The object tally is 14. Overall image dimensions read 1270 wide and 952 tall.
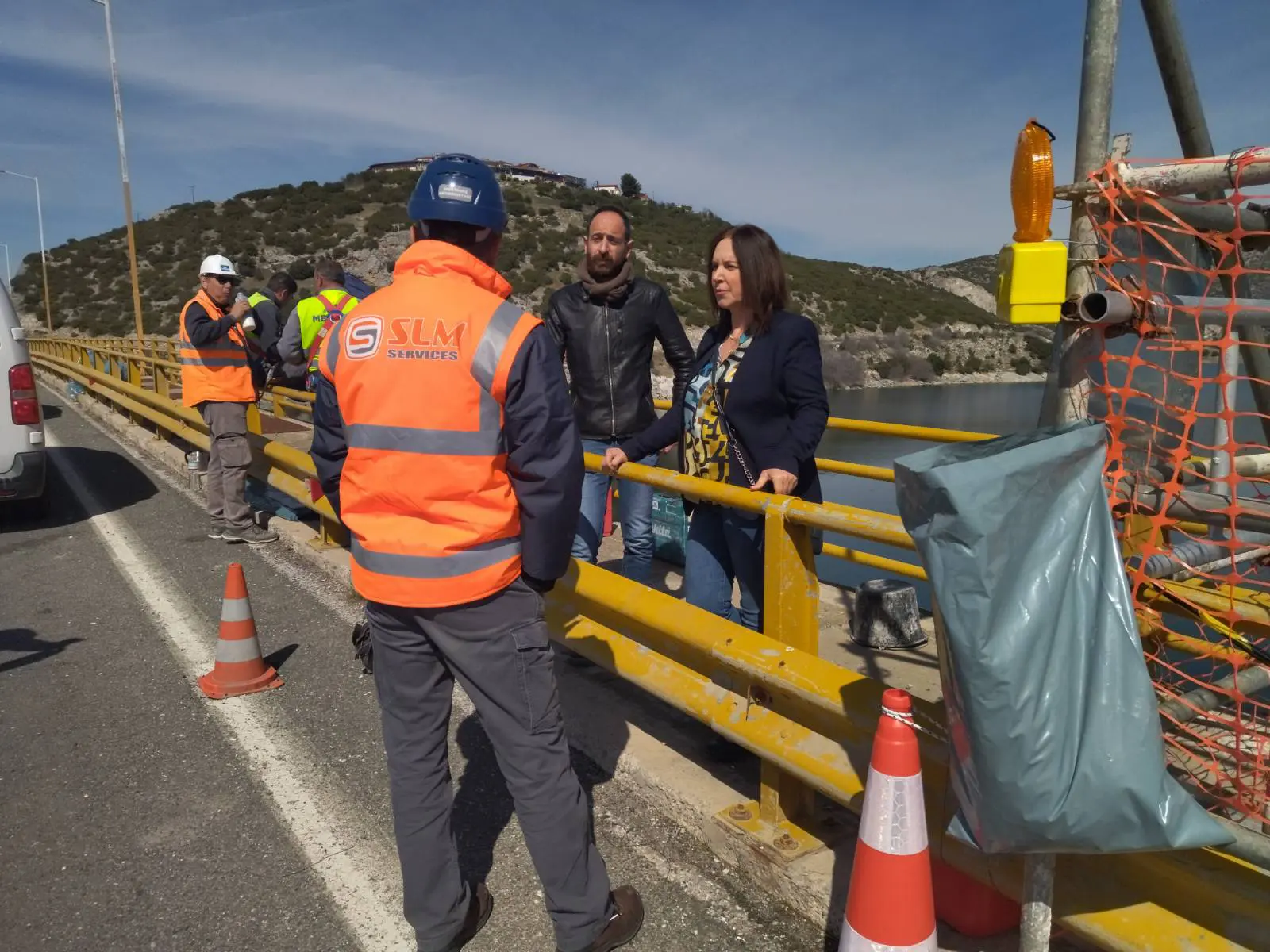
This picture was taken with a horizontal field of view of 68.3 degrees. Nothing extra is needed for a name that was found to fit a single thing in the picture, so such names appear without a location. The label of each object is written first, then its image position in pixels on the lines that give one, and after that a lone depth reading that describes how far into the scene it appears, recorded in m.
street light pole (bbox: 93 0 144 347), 23.12
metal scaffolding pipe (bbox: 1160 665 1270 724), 2.18
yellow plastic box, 1.97
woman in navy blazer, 3.31
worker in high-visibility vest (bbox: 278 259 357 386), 7.34
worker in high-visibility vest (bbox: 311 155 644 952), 2.34
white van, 7.66
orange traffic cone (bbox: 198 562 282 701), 4.50
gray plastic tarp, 1.69
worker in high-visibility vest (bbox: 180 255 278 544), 7.29
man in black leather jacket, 4.51
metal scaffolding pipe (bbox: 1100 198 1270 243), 2.08
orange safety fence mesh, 2.04
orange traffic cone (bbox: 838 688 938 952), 1.96
